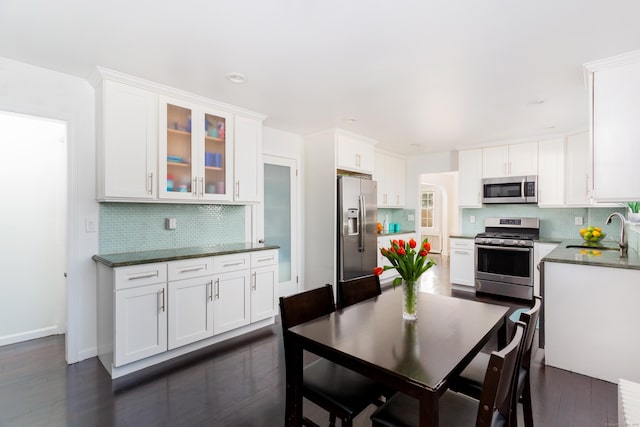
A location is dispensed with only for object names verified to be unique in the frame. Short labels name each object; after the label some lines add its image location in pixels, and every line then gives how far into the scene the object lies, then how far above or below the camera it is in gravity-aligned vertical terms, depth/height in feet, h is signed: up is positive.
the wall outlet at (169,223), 10.21 -0.35
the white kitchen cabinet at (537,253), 14.03 -1.86
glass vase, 5.39 -1.54
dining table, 3.62 -1.91
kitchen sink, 11.87 -1.34
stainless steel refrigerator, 13.74 -0.64
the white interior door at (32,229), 9.66 -0.53
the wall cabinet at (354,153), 14.15 +2.95
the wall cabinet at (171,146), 8.38 +2.10
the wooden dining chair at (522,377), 4.64 -2.75
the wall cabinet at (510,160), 15.42 +2.79
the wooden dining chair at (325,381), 4.56 -2.76
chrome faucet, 9.62 -0.94
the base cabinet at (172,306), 7.75 -2.68
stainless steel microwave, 15.25 +1.25
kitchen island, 7.44 -2.61
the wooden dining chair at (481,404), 3.28 -2.73
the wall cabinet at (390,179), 18.36 +2.13
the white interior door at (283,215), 13.60 -0.10
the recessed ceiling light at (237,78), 8.42 +3.79
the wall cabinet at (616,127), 7.04 +2.05
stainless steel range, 14.35 -2.21
